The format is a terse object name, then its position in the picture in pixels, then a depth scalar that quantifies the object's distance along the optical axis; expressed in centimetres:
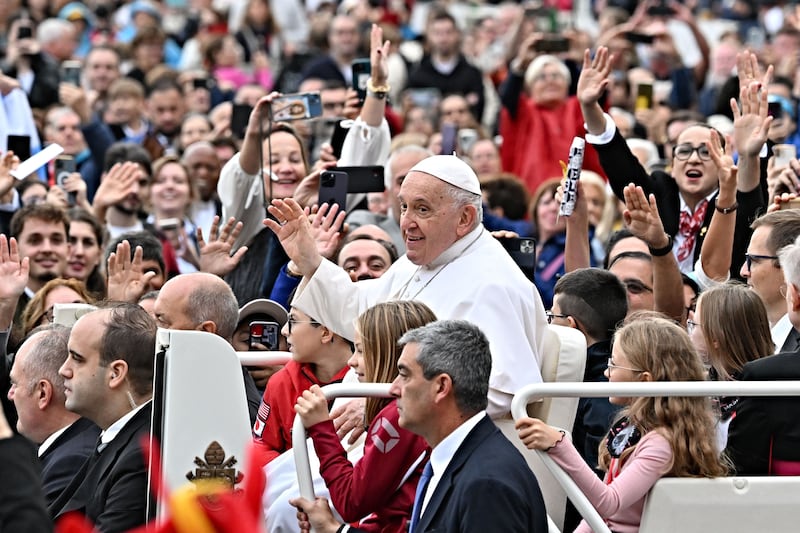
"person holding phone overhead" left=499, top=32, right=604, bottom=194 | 2364
